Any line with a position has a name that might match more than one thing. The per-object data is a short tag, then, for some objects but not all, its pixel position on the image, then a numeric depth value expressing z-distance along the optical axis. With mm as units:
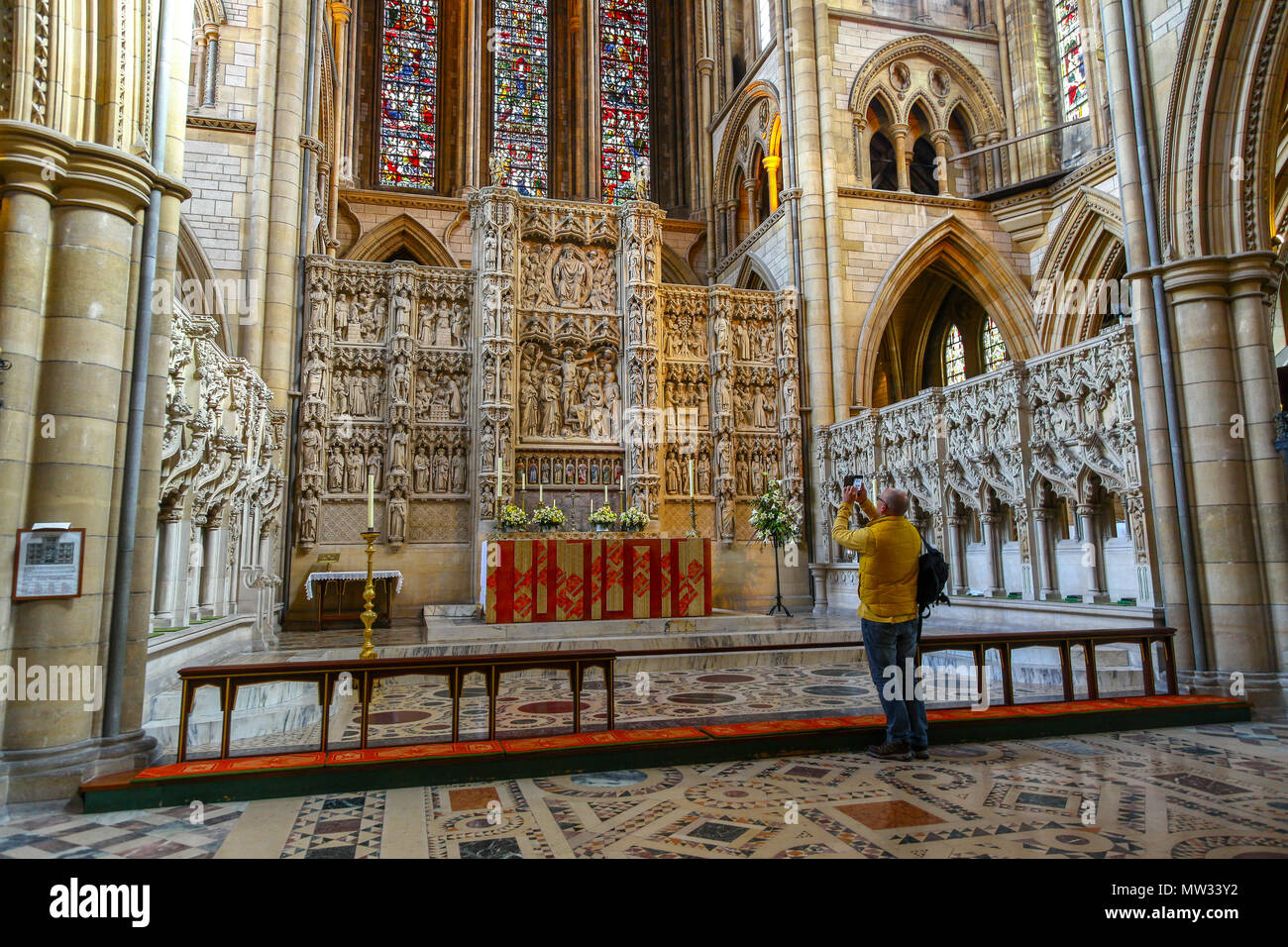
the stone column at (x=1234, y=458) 6781
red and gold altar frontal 10562
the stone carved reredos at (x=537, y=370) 14070
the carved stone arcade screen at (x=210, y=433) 6121
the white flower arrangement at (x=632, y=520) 13281
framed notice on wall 4531
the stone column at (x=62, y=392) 4523
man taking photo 5074
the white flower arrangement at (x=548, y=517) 12555
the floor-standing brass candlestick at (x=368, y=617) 7212
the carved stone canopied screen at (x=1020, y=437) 8438
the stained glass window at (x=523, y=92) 21953
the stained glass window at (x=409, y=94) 21234
